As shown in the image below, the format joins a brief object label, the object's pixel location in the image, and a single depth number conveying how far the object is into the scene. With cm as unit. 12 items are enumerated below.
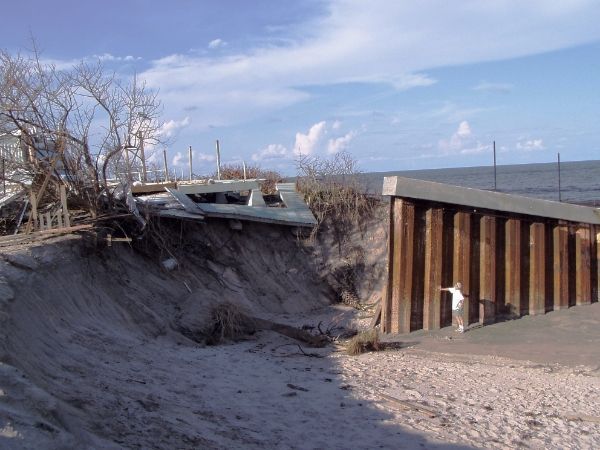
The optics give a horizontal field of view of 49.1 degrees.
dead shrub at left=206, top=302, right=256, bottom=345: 1204
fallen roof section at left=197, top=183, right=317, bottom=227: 1692
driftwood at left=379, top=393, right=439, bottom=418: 738
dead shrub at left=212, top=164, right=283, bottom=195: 2141
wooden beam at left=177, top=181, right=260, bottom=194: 1755
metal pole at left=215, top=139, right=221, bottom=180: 2369
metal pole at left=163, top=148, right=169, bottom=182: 2120
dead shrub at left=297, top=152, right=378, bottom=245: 1870
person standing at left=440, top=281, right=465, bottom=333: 1259
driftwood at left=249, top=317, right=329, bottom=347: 1231
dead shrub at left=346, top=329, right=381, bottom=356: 1127
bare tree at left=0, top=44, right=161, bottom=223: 1267
